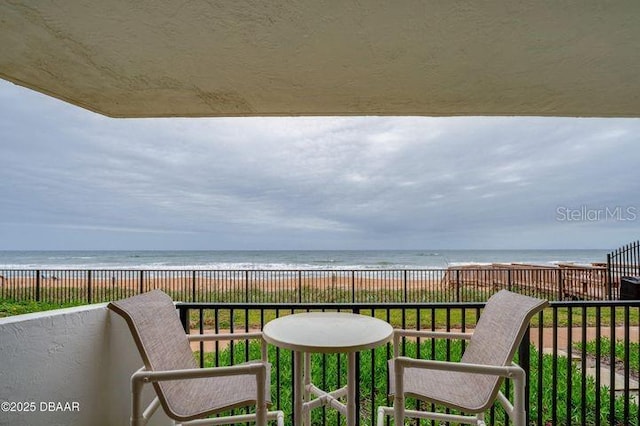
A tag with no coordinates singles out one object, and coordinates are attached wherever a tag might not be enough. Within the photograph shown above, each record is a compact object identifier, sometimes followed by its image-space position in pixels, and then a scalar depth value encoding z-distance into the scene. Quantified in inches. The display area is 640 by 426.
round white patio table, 52.1
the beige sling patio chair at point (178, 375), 48.3
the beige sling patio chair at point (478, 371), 51.5
